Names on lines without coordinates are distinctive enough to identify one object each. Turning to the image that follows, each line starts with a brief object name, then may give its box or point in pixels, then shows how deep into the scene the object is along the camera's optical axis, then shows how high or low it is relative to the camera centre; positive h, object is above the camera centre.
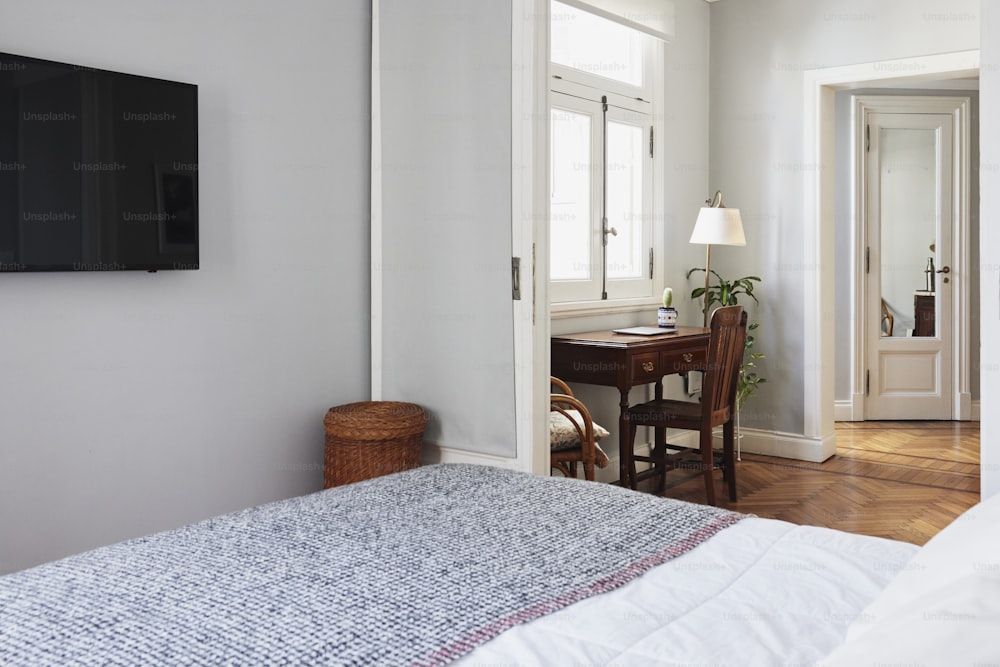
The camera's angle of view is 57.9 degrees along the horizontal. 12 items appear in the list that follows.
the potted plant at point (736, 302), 5.18 -0.04
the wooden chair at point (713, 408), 4.16 -0.54
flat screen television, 2.49 +0.38
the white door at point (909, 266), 6.42 +0.21
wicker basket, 3.18 -0.53
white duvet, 1.11 -0.43
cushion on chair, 3.70 -0.57
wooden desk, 4.12 -0.30
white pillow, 0.81 -0.32
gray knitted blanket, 1.12 -0.42
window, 4.48 +0.71
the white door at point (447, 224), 3.32 +0.28
